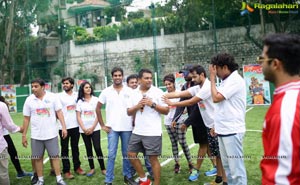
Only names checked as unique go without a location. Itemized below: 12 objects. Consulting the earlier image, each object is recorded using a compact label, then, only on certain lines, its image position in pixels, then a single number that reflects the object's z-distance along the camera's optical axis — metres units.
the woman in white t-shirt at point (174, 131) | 5.55
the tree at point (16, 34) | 22.33
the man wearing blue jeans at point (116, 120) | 5.17
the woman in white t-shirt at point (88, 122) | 5.87
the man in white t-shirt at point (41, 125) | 5.25
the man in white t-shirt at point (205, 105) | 4.74
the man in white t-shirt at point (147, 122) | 4.57
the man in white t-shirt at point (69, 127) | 5.90
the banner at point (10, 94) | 20.75
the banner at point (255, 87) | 14.59
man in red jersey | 1.66
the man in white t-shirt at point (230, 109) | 3.81
